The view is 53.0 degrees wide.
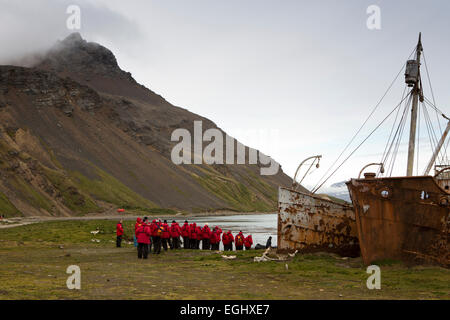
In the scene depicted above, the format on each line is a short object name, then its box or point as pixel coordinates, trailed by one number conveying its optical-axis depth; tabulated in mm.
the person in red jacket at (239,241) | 28945
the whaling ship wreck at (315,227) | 21828
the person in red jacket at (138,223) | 22969
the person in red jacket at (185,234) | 28562
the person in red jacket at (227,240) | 28284
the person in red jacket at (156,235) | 24312
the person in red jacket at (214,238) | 28641
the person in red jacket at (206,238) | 28766
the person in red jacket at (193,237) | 28688
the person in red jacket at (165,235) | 26062
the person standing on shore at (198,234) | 28909
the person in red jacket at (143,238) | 21406
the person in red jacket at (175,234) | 27228
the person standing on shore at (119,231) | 27594
